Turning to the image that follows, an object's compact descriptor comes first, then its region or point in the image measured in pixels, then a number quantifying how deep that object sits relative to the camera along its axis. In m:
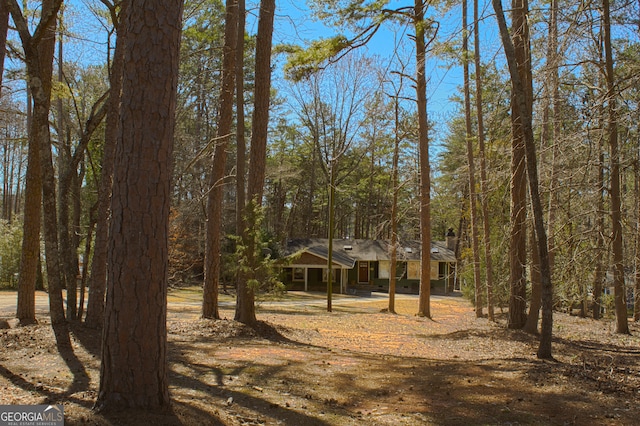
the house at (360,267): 37.06
